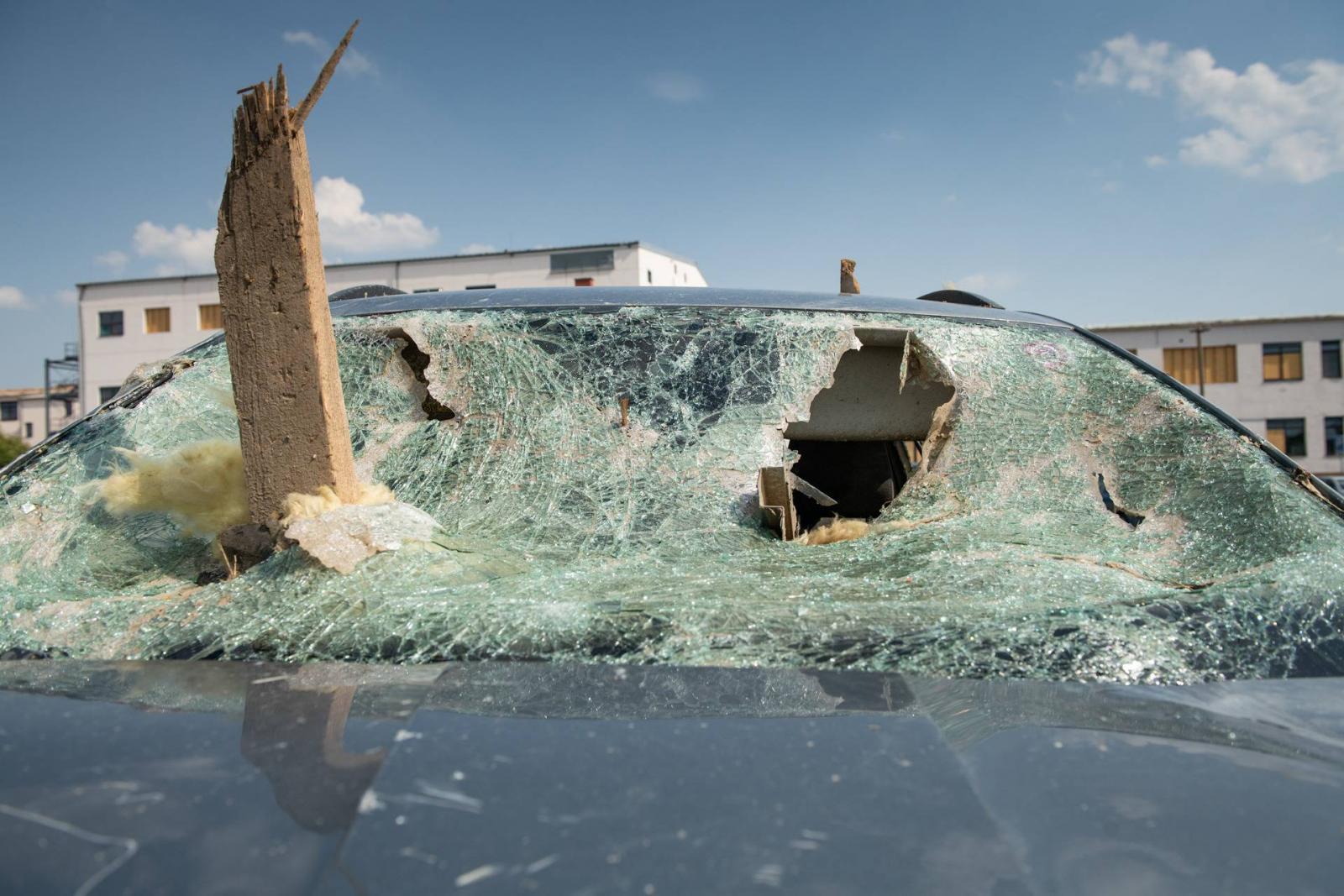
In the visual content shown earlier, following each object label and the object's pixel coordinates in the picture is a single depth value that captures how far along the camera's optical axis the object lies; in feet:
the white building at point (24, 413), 143.02
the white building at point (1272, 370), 96.27
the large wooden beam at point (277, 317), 5.31
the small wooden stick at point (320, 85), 5.16
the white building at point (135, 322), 104.88
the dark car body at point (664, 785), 2.02
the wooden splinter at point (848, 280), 10.73
